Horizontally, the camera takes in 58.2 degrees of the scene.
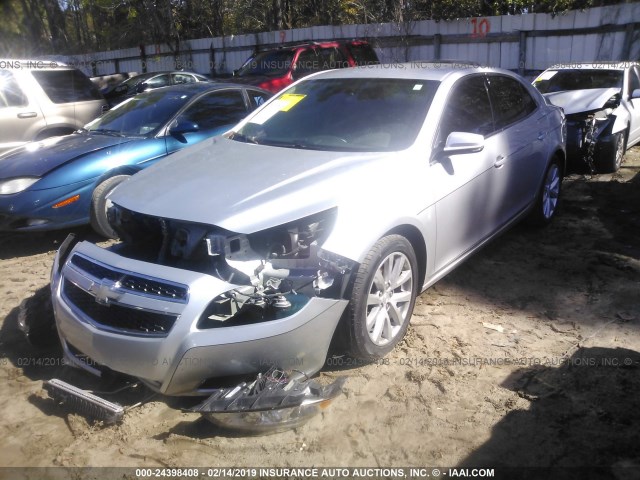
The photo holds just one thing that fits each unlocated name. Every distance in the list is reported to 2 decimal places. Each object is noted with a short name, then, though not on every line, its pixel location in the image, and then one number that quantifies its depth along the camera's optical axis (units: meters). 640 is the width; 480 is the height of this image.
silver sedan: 2.84
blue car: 5.40
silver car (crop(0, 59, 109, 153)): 7.56
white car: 7.55
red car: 11.42
